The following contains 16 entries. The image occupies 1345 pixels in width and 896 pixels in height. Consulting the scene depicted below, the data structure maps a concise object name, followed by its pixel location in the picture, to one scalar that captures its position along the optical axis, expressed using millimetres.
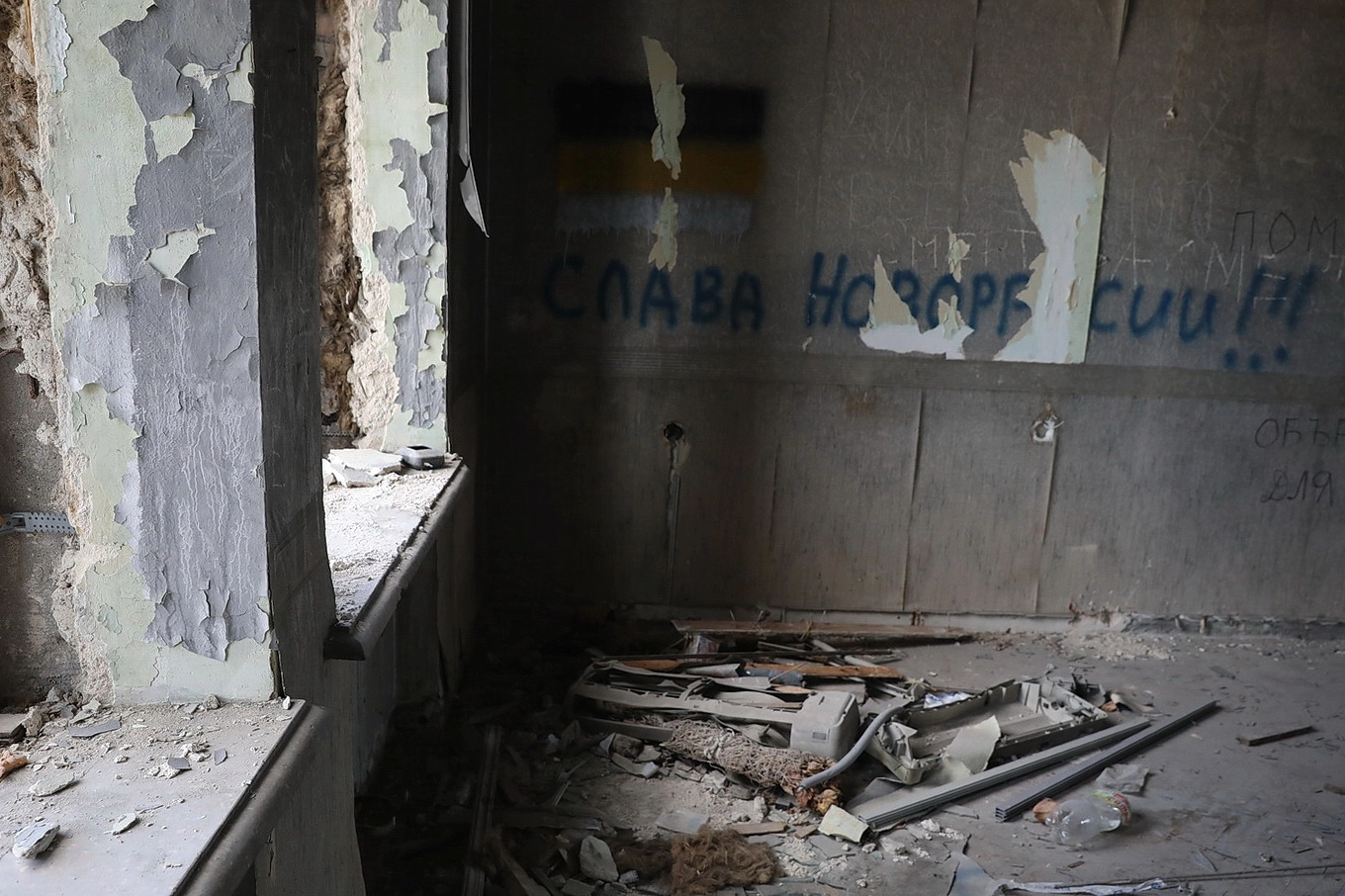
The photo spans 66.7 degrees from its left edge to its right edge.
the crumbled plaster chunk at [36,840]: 1256
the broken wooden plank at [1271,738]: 3990
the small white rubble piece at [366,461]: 3258
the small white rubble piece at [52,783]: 1404
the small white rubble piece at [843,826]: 3211
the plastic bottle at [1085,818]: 3305
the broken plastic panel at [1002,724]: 3557
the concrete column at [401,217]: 3361
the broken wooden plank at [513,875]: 2801
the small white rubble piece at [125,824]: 1328
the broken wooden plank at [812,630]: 4664
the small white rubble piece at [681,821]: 3240
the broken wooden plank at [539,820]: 3150
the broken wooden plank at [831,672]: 4242
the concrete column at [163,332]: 1448
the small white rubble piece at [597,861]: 2953
